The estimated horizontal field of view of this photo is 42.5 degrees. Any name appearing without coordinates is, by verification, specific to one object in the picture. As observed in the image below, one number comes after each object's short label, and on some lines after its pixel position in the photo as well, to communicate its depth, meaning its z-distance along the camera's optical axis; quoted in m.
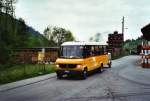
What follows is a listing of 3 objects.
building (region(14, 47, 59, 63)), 25.87
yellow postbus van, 12.60
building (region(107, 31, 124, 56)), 38.76
